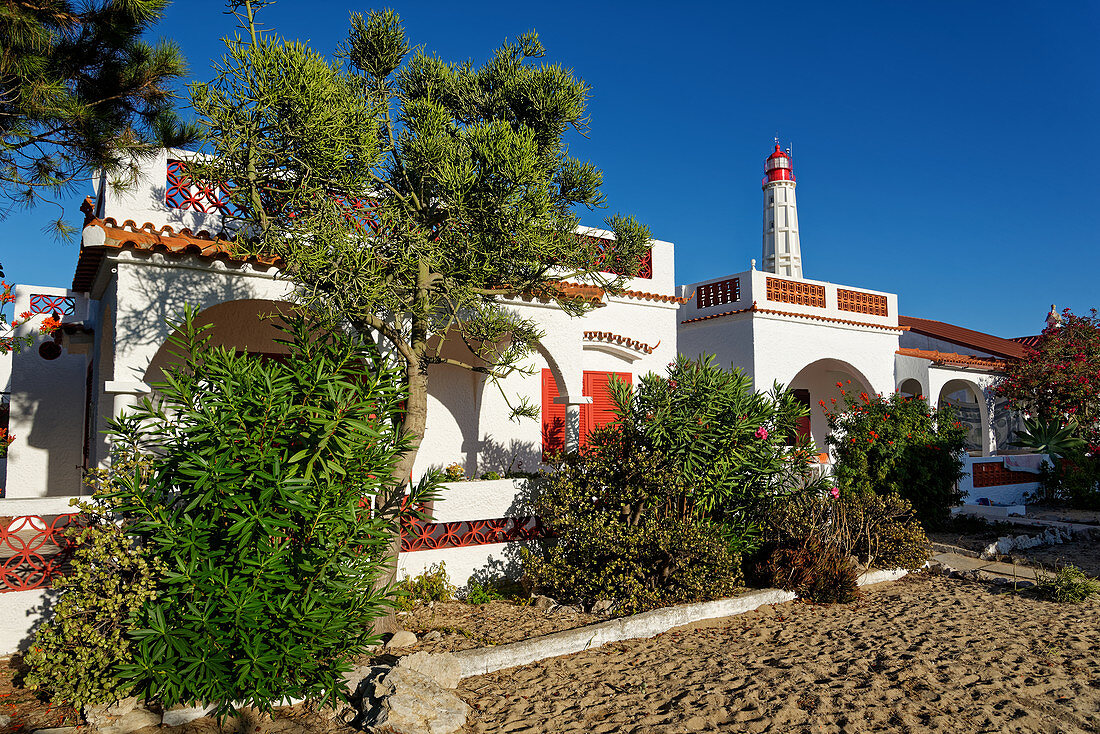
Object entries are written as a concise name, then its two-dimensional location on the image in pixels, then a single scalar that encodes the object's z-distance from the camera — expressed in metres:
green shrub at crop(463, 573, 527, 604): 7.50
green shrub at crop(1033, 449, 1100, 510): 15.05
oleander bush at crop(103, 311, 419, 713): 4.54
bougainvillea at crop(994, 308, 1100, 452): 16.67
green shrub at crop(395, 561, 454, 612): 7.36
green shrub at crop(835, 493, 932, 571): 8.69
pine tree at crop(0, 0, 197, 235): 5.81
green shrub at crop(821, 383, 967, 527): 11.73
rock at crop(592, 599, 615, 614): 7.00
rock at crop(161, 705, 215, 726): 4.68
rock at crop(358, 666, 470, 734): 4.45
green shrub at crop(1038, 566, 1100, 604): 7.63
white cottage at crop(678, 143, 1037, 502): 14.41
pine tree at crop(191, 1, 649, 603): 5.05
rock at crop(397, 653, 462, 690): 5.04
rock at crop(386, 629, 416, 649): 5.93
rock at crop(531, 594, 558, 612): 7.14
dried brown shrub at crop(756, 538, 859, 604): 7.72
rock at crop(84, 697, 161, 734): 4.56
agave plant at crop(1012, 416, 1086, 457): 15.88
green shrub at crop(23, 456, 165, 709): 4.62
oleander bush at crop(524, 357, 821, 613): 7.18
